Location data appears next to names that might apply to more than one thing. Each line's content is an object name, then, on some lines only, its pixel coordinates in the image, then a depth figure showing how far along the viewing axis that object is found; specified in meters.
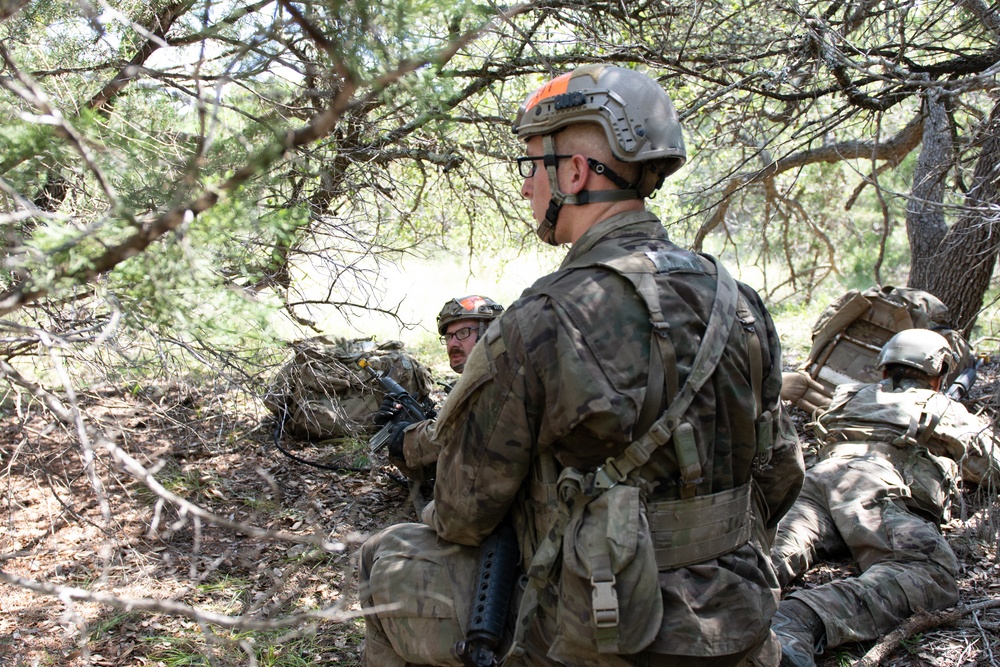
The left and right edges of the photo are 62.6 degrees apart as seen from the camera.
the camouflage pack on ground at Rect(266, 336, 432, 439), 5.56
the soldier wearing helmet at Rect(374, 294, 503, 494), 4.48
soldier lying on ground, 3.80
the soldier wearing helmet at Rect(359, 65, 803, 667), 2.28
